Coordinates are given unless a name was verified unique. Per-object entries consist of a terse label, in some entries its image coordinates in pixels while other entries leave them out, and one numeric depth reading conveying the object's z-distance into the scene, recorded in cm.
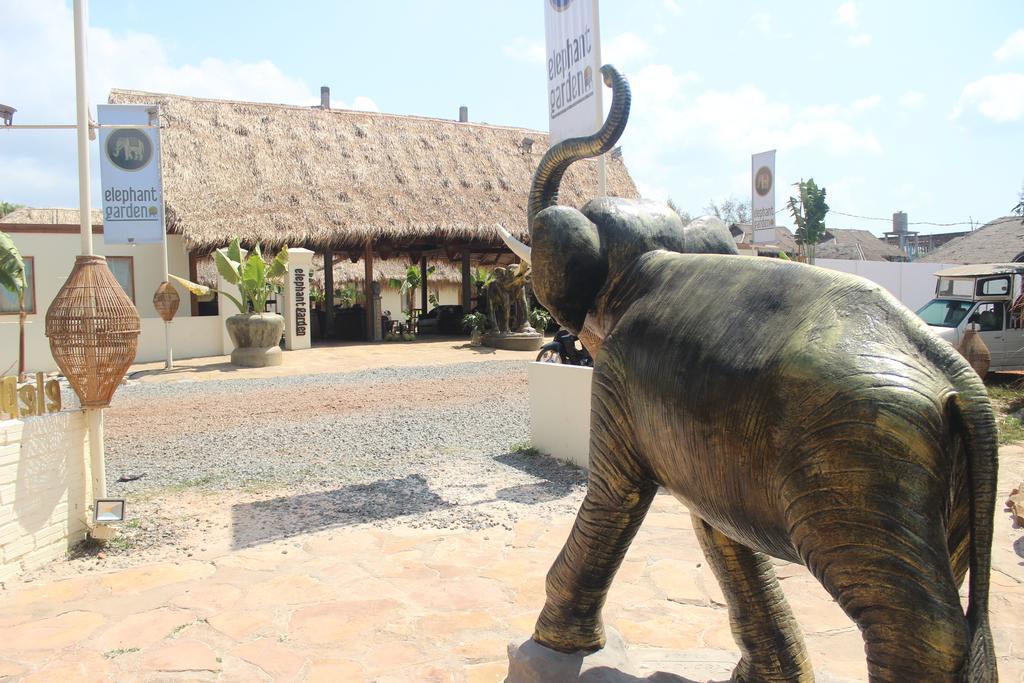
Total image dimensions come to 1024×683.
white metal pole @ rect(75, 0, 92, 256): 441
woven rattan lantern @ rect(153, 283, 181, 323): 1291
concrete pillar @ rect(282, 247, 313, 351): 1548
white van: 1287
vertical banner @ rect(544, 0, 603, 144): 561
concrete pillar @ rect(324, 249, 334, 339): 1855
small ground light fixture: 415
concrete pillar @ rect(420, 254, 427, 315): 2192
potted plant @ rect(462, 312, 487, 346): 1694
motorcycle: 849
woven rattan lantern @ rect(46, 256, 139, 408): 408
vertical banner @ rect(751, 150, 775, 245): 1736
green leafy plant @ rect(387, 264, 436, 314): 2414
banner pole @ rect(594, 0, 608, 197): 541
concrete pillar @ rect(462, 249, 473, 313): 1912
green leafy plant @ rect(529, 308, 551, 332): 1766
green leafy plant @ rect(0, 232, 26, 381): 1086
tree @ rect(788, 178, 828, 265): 1675
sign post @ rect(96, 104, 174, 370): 1080
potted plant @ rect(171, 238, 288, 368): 1327
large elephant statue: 122
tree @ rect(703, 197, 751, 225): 4093
